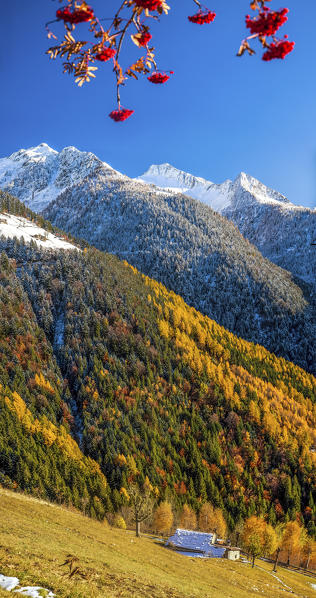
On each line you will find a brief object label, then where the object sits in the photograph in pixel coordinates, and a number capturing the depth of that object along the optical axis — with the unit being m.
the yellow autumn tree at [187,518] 121.12
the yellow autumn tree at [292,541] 116.19
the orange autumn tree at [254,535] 76.00
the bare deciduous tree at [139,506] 75.38
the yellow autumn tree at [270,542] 86.19
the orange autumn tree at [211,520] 122.19
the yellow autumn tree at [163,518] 116.44
